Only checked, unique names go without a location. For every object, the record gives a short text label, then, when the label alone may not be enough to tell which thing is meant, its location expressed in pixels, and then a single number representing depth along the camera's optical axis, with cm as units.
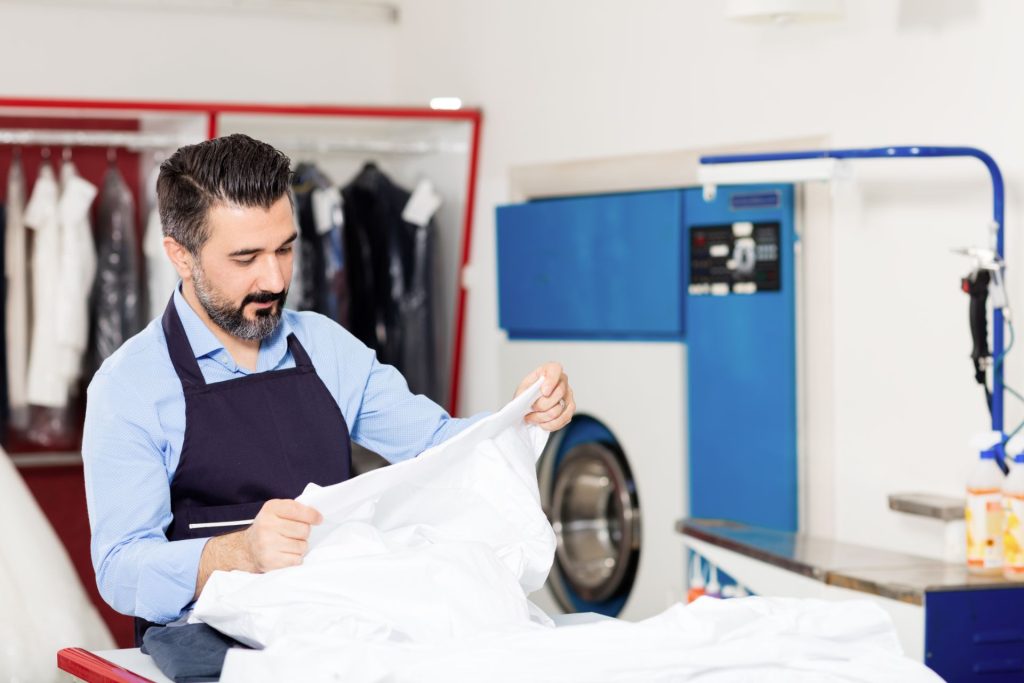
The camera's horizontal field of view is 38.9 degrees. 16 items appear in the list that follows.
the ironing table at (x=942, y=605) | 304
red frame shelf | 489
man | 207
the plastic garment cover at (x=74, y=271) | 502
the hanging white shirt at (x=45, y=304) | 504
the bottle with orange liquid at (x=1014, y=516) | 308
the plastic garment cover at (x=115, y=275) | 511
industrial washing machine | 401
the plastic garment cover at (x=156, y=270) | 506
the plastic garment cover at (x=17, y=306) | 507
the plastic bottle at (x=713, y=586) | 399
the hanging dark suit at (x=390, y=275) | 538
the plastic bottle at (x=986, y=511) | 315
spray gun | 312
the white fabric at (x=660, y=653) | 171
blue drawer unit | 304
